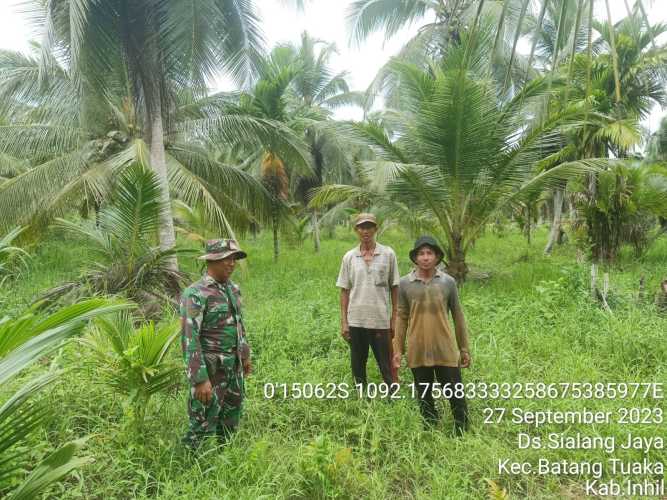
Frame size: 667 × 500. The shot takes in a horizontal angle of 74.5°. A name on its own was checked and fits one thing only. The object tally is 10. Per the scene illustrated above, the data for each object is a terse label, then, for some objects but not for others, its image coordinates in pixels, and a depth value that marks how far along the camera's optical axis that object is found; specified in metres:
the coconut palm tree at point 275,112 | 9.01
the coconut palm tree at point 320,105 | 13.81
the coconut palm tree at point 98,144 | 7.21
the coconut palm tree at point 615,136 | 7.78
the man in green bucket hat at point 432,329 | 2.87
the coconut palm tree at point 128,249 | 5.36
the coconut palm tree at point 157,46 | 6.08
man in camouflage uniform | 2.54
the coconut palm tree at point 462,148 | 6.51
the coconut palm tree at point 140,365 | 2.84
